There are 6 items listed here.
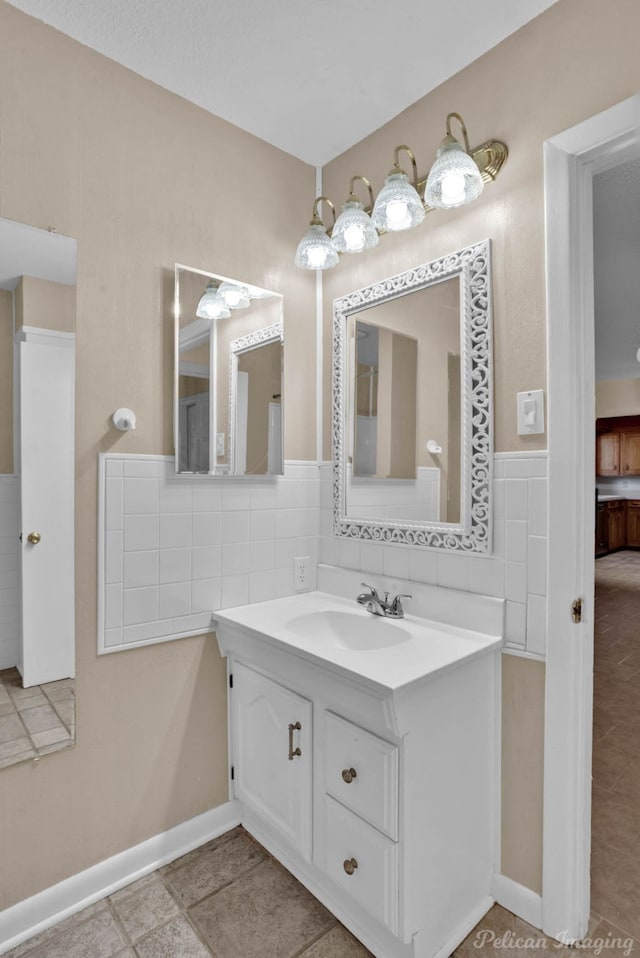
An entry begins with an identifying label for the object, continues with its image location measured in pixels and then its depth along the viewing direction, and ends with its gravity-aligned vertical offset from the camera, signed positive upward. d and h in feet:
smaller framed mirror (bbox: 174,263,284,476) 5.49 +1.17
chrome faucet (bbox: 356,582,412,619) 5.49 -1.39
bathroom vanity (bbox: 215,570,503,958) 4.00 -2.52
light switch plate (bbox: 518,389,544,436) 4.50 +0.58
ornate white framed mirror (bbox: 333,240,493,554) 4.94 +0.78
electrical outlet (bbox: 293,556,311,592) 6.55 -1.23
